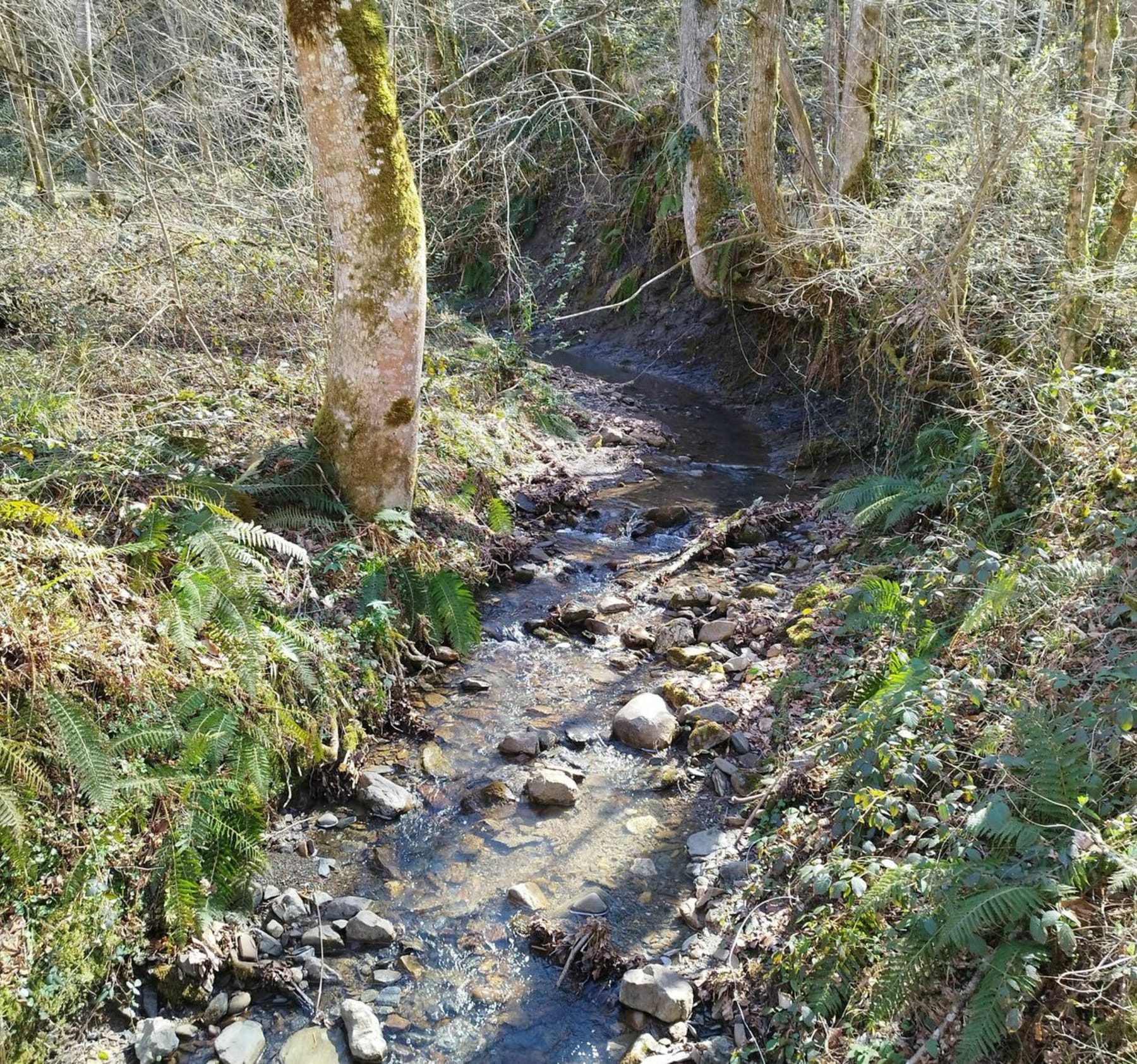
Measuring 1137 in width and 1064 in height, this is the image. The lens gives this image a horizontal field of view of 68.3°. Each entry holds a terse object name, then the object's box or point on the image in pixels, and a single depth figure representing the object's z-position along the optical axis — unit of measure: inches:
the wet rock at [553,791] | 187.2
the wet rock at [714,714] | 209.2
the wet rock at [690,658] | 239.0
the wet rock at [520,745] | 203.3
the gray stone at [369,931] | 151.6
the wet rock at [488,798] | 186.9
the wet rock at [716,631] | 249.0
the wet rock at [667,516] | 335.9
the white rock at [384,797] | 183.3
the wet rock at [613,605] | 269.4
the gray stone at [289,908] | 153.6
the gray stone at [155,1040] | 126.7
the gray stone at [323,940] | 149.6
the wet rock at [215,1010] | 134.9
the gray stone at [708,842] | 172.2
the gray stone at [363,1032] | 129.6
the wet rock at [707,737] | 203.0
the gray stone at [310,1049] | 129.7
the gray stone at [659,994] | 135.0
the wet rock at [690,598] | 271.0
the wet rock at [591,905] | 158.2
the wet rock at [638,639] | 251.4
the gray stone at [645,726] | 206.4
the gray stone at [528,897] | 159.5
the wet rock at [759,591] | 270.1
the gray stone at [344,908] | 155.3
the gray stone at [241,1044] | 128.5
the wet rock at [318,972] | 143.1
